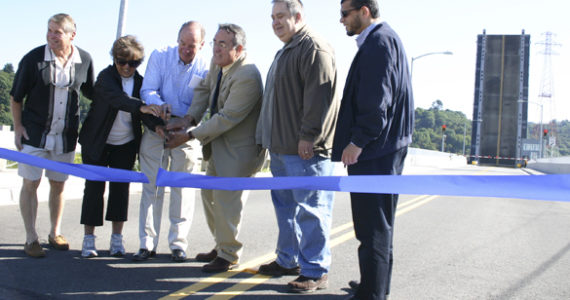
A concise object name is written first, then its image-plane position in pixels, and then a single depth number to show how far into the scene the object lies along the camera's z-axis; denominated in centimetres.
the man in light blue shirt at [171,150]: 473
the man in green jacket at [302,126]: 392
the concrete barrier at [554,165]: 3279
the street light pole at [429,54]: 3036
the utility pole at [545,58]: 10250
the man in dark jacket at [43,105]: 466
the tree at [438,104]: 18350
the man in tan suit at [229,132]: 437
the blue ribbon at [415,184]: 290
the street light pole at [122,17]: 1079
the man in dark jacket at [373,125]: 329
